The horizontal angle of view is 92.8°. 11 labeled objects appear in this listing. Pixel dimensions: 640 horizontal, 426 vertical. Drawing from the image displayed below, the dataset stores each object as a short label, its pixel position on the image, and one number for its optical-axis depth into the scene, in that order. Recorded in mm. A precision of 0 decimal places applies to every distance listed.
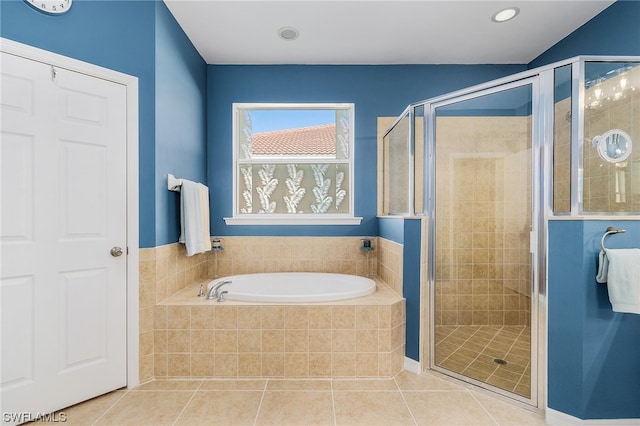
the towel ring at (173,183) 2238
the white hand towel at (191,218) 2336
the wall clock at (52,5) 1703
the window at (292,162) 3143
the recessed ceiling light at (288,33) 2465
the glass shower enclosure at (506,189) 1621
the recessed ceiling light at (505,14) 2248
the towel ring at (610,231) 1556
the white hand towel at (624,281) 1499
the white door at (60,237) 1621
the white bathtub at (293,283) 2762
